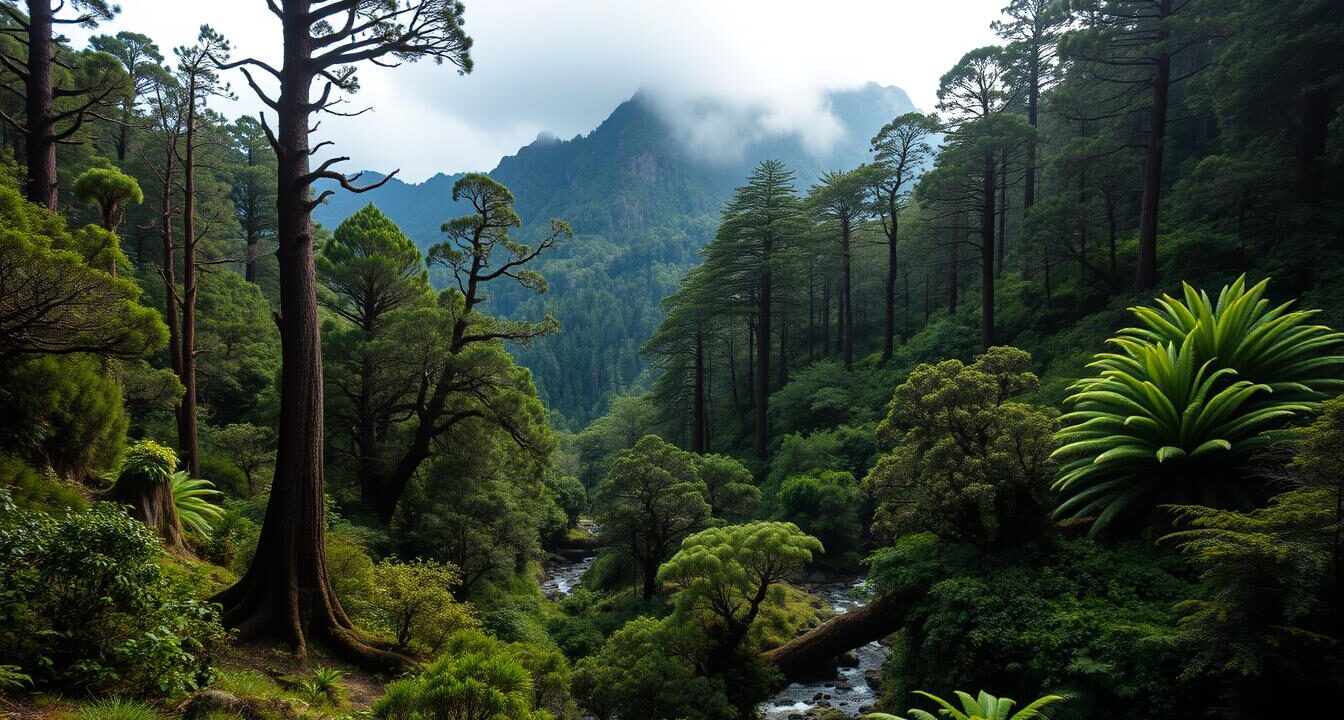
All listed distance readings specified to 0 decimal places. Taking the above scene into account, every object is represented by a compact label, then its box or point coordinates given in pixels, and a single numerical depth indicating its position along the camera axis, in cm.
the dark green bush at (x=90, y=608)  376
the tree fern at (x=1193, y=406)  816
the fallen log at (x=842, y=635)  1011
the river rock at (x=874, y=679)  1356
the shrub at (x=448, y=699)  411
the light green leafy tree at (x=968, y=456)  940
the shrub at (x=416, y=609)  799
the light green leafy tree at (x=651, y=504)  1686
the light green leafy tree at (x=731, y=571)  1103
